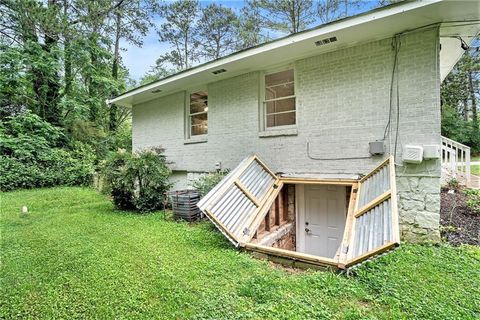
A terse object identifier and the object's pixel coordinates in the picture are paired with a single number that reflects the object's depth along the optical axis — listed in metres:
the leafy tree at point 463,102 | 16.08
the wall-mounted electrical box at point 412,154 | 4.43
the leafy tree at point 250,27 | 14.95
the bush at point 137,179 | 7.04
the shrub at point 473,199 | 5.74
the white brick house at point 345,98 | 4.46
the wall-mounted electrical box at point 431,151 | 4.37
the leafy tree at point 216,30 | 16.86
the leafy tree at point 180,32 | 17.52
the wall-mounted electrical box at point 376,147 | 4.88
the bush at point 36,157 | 11.04
